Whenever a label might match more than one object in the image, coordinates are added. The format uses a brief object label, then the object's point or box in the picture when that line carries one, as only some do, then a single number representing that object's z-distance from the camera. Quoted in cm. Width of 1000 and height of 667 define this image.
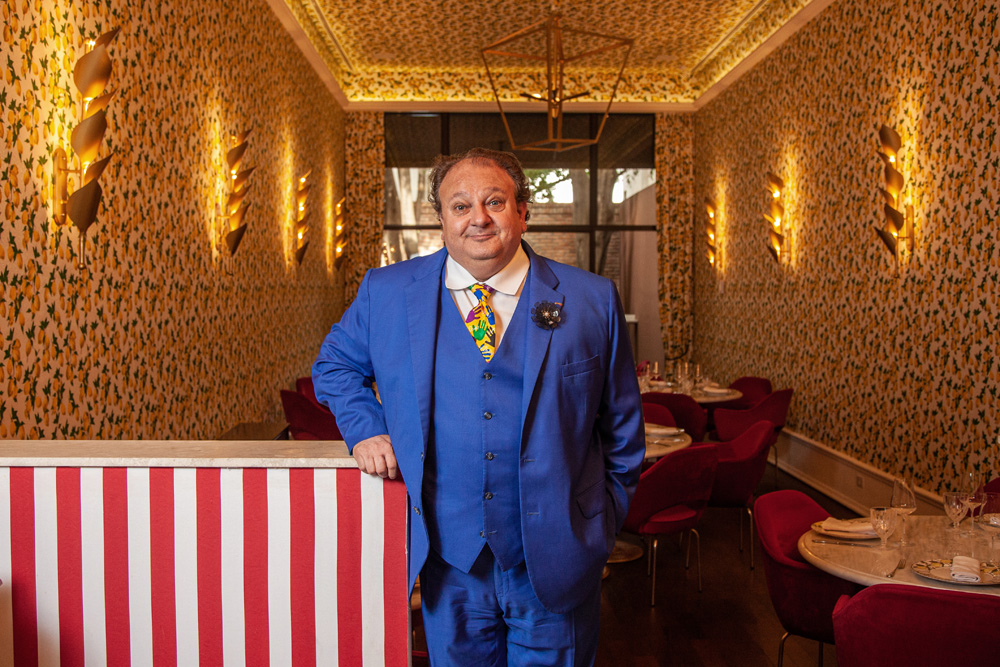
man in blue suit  162
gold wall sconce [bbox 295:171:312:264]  672
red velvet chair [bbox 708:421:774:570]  410
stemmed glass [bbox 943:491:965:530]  250
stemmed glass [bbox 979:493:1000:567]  255
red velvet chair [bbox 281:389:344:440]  513
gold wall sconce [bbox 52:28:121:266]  288
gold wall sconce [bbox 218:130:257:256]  479
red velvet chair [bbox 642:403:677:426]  501
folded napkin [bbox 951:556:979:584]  214
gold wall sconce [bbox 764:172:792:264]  677
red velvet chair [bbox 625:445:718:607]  355
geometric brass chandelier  575
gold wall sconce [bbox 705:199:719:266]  867
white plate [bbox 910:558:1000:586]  214
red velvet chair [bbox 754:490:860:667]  244
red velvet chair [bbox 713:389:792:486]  538
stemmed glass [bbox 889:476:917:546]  246
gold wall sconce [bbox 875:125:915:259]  480
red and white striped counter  172
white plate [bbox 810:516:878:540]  254
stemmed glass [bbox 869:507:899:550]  242
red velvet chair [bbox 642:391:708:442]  552
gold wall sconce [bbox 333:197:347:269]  867
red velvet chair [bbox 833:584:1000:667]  173
